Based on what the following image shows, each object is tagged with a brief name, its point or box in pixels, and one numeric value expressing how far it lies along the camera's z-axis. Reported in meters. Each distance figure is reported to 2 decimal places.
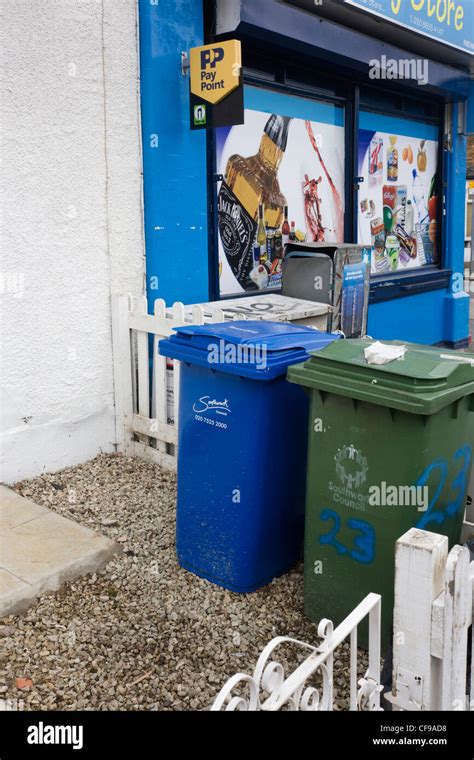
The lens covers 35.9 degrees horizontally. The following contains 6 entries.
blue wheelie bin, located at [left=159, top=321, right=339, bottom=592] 3.31
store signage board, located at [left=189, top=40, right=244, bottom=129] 5.03
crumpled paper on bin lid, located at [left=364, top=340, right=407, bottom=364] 2.95
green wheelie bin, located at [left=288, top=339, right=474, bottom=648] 2.83
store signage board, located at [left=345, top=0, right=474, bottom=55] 6.48
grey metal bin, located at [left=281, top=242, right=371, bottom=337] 5.48
